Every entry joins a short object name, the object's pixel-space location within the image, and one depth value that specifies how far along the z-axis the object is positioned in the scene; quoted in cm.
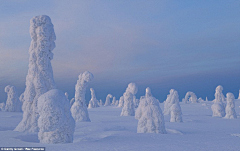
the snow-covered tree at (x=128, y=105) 2353
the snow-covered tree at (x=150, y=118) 1062
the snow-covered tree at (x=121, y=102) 3841
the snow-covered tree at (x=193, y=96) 4988
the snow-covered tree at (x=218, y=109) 2414
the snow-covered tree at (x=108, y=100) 6129
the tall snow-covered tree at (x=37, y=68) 1110
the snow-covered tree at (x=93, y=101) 4472
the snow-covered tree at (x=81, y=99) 1758
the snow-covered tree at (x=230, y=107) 2217
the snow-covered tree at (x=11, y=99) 2387
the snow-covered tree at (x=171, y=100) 2684
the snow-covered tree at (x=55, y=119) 699
